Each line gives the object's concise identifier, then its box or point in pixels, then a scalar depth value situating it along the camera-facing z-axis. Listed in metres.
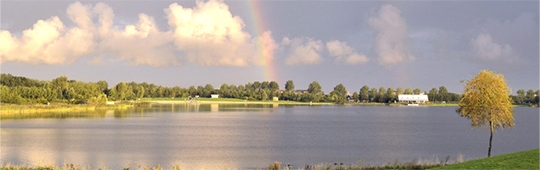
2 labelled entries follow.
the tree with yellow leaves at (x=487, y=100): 26.78
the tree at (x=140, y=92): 175.62
